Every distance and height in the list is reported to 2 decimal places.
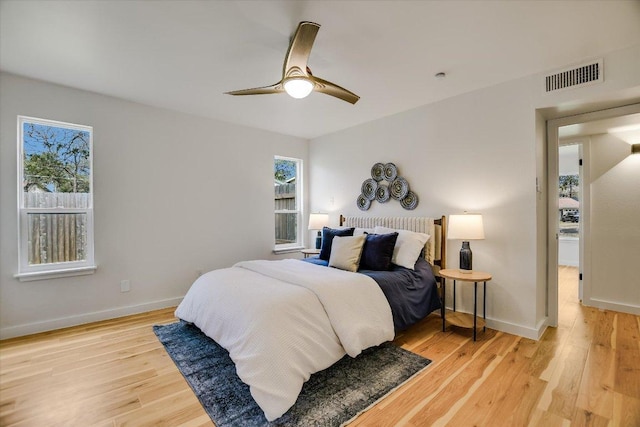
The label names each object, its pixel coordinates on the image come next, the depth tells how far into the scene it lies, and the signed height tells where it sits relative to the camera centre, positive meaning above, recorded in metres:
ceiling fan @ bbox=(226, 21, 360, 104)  1.81 +1.04
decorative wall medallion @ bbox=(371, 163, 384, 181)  4.11 +0.60
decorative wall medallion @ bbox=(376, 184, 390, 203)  4.07 +0.28
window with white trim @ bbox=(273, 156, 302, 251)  5.06 +0.20
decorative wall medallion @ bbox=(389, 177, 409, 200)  3.83 +0.34
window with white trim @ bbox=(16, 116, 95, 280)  2.95 +0.15
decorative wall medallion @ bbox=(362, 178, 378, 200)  4.20 +0.37
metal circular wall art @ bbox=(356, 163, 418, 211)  3.82 +0.35
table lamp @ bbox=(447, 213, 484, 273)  2.89 -0.18
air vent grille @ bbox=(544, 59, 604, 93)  2.45 +1.21
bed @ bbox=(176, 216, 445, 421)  1.83 -0.74
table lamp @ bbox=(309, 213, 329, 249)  4.58 -0.14
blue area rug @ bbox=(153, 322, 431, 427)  1.74 -1.21
